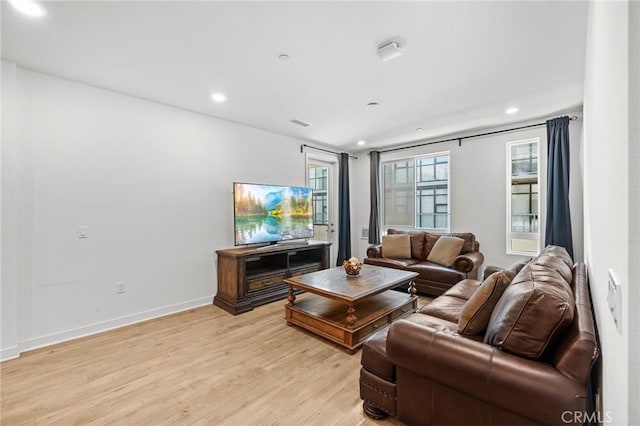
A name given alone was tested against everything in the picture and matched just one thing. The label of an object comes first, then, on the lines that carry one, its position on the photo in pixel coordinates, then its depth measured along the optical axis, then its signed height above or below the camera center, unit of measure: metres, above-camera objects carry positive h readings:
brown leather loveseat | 3.82 -0.78
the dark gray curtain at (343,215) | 5.75 -0.06
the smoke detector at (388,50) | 2.15 +1.28
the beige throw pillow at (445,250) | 4.14 -0.57
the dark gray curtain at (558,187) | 3.63 +0.34
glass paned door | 5.83 +0.30
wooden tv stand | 3.52 -0.85
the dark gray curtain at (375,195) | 5.69 +0.35
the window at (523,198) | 4.11 +0.22
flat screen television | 3.80 -0.01
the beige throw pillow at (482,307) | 1.66 -0.57
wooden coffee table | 2.56 -1.00
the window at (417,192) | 5.02 +0.39
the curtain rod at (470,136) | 3.97 +1.25
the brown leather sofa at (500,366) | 1.12 -0.71
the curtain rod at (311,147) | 5.05 +1.22
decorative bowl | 3.19 -0.63
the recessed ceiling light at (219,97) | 3.13 +1.32
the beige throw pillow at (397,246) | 4.65 -0.58
